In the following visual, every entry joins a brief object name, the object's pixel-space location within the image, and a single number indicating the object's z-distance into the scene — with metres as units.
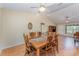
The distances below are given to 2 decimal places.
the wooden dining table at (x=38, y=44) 1.27
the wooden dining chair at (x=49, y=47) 1.46
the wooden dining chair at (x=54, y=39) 1.57
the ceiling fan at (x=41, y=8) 1.35
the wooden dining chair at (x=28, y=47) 1.41
